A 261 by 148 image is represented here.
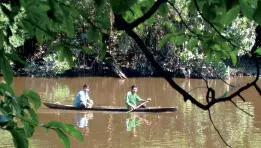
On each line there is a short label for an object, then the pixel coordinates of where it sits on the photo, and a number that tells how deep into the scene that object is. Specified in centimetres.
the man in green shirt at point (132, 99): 5431
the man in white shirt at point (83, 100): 5456
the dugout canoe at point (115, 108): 5421
